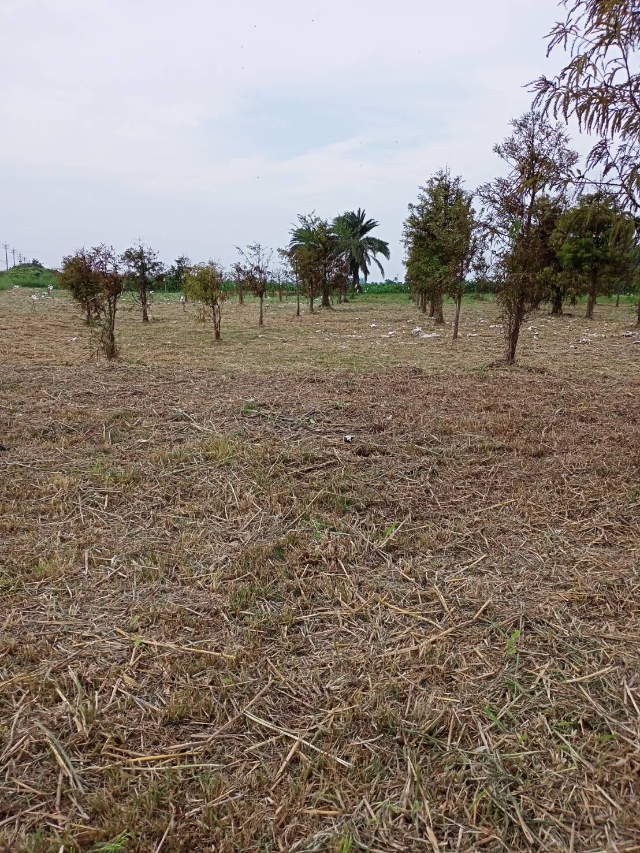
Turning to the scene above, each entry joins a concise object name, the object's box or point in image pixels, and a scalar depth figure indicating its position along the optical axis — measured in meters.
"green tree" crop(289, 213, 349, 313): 28.95
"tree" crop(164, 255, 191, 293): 23.66
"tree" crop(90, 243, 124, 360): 10.11
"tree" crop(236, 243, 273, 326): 21.28
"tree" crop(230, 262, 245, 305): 21.20
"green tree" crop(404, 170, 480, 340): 15.88
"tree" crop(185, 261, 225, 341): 15.70
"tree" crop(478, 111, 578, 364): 9.52
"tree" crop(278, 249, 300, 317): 27.71
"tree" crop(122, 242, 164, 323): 21.49
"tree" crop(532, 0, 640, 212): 3.74
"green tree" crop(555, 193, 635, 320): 23.96
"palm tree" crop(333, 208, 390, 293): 42.00
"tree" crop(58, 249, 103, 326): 12.61
